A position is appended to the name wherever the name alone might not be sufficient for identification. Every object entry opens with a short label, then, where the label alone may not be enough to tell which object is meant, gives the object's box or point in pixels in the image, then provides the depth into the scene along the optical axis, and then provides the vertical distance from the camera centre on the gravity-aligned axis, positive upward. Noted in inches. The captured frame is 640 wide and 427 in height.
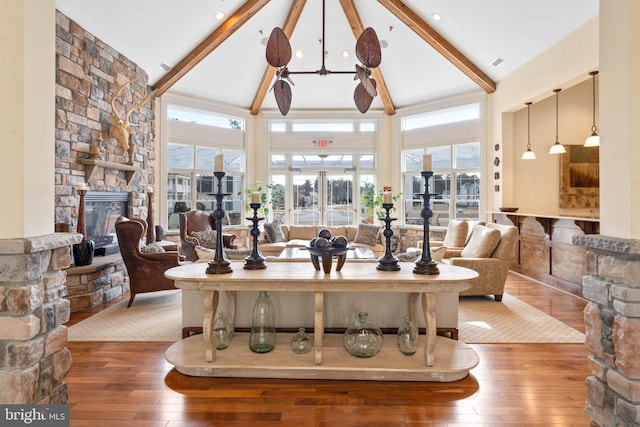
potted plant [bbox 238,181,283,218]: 359.6 +18.2
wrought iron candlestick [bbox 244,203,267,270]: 113.7 -14.5
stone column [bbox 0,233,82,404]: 62.4 -18.6
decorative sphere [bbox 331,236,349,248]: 109.2 -9.2
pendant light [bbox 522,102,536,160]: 251.3 +56.0
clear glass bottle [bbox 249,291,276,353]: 114.7 -36.2
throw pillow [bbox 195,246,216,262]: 143.5 -16.6
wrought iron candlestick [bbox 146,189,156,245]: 265.8 -9.2
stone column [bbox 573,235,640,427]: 62.4 -21.3
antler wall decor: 229.8 +56.1
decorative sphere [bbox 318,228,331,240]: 117.9 -7.3
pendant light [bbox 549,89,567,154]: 232.7 +40.4
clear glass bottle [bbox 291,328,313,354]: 113.4 -41.3
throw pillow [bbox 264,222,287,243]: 304.5 -17.2
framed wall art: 278.1 +26.4
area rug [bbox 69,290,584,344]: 138.9 -47.4
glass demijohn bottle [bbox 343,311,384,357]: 109.3 -38.2
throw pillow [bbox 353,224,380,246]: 297.0 -19.0
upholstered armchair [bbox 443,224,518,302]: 187.8 -26.0
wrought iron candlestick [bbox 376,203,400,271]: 112.9 -14.5
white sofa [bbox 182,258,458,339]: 131.4 -35.3
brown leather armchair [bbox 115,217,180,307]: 179.3 -24.7
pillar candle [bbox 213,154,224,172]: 113.1 +15.0
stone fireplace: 189.3 +35.9
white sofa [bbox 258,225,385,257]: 289.4 -21.3
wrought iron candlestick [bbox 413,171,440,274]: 106.4 -12.0
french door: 377.4 +14.2
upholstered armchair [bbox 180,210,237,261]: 261.9 -12.7
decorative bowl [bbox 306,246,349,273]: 107.0 -12.4
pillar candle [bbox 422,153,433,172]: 110.7 +14.9
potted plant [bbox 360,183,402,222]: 358.6 +9.5
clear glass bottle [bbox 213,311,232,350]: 115.7 -38.4
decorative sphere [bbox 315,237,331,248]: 107.7 -9.2
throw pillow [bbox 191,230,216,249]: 252.4 -18.2
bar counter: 198.1 -23.0
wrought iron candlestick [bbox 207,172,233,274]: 106.9 -12.6
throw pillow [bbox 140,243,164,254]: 186.1 -19.2
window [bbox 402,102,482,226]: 321.4 +48.2
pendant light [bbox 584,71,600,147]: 205.3 +42.4
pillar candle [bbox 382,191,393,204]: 113.4 +4.3
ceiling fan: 147.3 +64.2
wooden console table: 100.9 -41.2
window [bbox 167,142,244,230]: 318.7 +28.7
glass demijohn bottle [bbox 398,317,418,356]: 110.3 -38.4
